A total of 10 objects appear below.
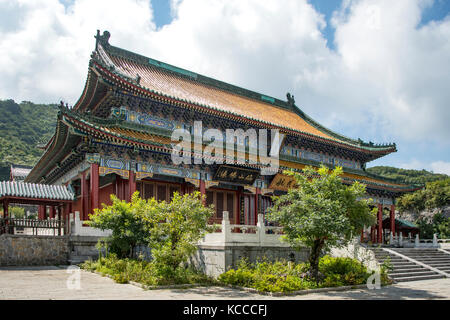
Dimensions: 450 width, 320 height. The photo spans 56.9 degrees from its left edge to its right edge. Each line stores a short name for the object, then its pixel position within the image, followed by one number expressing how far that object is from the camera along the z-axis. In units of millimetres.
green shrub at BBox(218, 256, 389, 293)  12648
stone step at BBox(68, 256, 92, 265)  16884
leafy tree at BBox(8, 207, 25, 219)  55112
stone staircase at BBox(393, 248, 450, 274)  20578
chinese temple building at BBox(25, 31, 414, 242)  19391
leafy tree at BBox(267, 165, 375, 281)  13258
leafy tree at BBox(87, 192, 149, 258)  14797
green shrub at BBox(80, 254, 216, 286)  12766
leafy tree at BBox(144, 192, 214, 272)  13102
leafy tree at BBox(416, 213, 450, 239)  35000
